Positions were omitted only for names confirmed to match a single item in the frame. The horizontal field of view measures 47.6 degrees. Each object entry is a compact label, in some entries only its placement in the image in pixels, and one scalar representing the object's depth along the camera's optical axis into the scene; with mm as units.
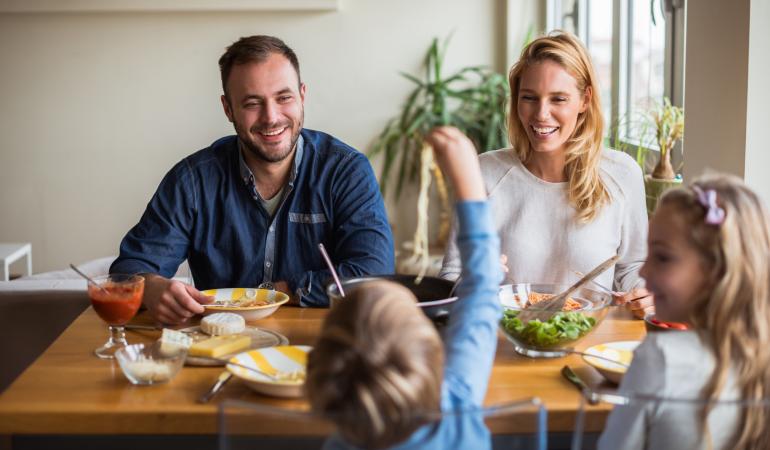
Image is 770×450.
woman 2391
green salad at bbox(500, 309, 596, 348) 1641
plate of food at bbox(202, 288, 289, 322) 1909
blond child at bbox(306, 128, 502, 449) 980
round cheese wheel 1782
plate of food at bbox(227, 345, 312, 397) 1434
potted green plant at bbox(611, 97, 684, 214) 3076
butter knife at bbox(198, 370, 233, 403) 1435
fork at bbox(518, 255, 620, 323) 1696
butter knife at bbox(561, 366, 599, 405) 1507
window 3480
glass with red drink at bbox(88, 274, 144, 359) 1729
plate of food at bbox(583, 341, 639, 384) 1536
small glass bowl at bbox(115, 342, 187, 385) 1498
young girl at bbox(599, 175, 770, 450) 1234
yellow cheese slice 1610
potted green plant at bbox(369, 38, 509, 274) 5254
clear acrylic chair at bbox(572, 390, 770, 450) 1032
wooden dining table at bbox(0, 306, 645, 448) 1385
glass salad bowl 1644
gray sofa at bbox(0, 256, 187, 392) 2518
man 2410
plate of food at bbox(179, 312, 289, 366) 1609
